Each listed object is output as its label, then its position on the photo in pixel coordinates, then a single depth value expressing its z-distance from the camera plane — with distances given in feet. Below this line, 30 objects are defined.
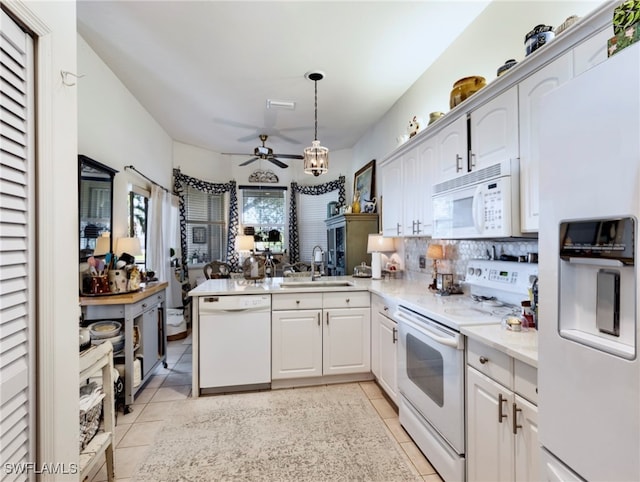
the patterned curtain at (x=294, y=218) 20.41
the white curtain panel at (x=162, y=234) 14.24
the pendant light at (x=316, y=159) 11.27
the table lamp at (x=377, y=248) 11.80
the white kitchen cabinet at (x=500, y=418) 4.00
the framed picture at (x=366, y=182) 14.92
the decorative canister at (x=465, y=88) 6.82
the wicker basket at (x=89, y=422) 5.07
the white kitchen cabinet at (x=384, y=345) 8.32
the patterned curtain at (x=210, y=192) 17.88
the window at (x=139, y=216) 12.46
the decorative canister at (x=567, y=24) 4.58
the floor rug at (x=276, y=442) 6.17
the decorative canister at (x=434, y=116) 8.15
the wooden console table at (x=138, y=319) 8.14
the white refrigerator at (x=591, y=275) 2.42
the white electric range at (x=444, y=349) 5.43
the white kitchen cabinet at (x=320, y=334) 9.65
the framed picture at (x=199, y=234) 19.35
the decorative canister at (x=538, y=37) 5.04
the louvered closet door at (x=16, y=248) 2.67
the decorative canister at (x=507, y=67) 5.77
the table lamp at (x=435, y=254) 9.02
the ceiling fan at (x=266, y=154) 15.24
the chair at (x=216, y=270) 17.67
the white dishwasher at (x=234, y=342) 9.25
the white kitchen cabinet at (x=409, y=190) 8.56
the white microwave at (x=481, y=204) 5.41
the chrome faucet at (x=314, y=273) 11.81
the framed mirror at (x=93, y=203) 8.76
